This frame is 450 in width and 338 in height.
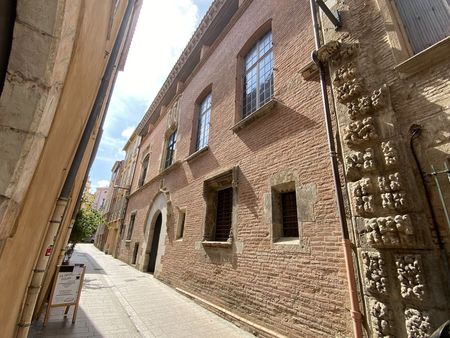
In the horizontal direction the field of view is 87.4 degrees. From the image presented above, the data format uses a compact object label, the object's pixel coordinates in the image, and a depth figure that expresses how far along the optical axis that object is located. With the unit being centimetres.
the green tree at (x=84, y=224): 884
